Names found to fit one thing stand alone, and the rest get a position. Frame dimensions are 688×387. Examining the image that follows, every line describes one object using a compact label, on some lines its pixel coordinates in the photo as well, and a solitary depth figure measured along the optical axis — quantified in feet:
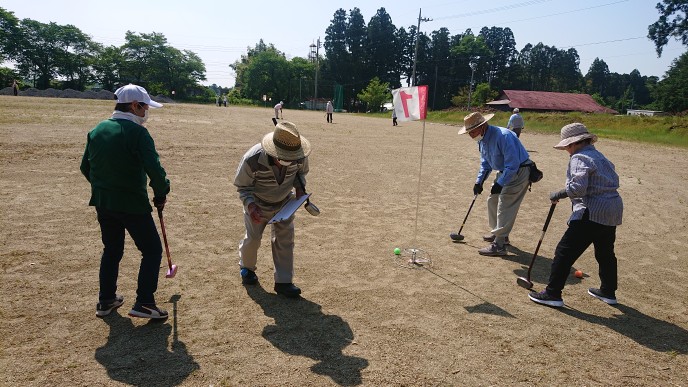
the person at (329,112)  119.44
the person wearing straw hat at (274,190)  14.47
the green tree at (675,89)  155.53
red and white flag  20.10
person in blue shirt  20.90
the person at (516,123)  50.26
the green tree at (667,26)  149.48
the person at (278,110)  107.55
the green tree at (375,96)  246.06
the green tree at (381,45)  306.76
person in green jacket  12.52
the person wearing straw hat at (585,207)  15.24
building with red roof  220.02
